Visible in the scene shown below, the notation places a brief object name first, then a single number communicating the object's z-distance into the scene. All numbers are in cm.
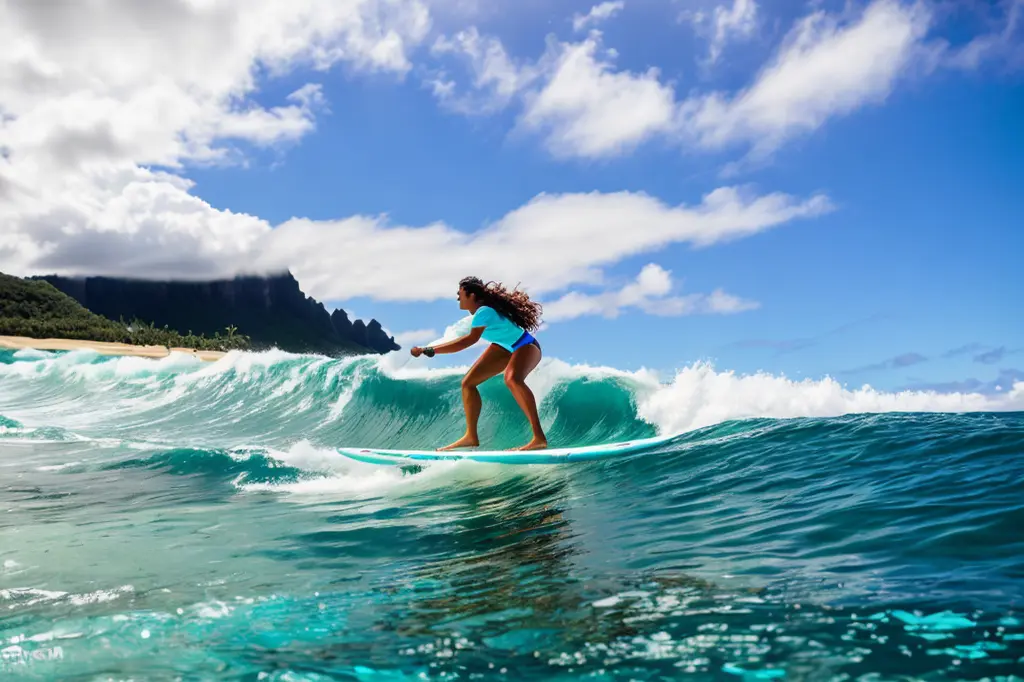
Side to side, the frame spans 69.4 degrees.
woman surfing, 775
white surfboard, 738
